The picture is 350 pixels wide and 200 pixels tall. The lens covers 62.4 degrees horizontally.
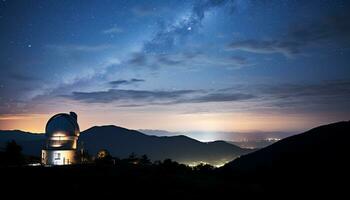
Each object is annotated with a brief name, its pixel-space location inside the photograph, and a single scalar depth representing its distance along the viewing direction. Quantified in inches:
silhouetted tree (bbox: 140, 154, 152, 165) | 2080.0
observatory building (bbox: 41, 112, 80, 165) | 1705.2
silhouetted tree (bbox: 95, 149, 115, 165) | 1696.6
